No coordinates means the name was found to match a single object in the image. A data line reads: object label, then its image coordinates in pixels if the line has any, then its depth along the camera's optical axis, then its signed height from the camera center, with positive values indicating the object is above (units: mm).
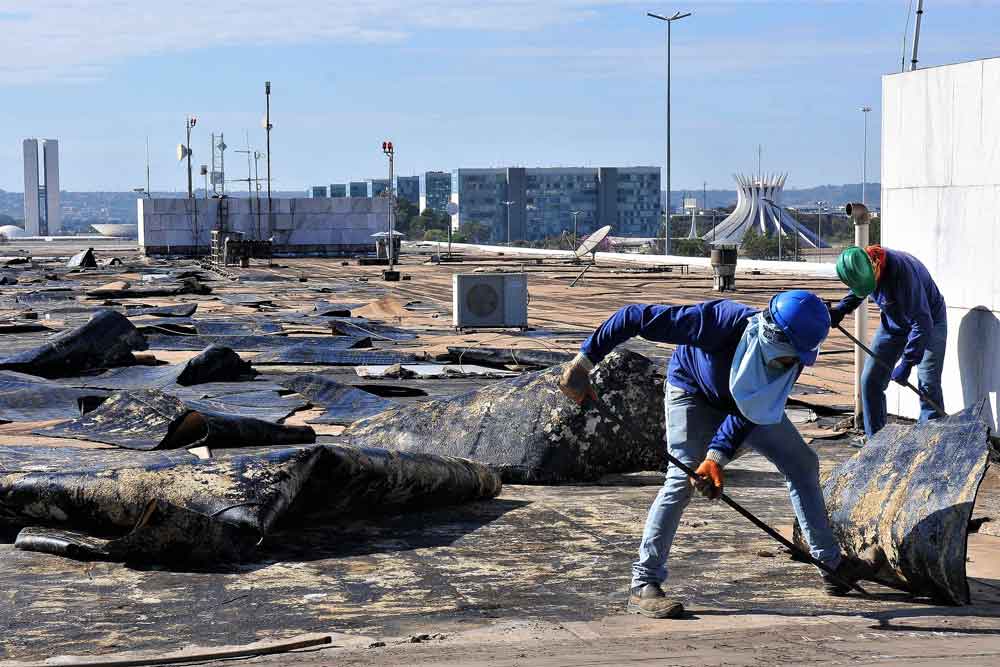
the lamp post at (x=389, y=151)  49250 +2149
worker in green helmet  10141 -746
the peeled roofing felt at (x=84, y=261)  57125 -1794
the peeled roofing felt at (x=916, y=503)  6781 -1433
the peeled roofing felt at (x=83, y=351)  16594 -1580
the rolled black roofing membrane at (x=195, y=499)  7371 -1541
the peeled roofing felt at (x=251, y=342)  20219 -1797
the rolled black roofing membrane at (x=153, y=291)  33944 -1834
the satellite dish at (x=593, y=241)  49156 -958
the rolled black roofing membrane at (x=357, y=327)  22281 -1827
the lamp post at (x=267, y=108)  63875 +4684
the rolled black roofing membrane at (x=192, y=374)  15719 -1741
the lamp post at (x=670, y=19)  67231 +9007
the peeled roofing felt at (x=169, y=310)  27688 -1843
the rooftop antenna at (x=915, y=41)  13062 +1538
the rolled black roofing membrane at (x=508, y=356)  17391 -1735
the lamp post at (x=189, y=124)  88162 +5597
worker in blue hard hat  6191 -794
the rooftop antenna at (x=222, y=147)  96612 +4612
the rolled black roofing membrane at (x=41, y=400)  13270 -1741
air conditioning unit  23453 -1398
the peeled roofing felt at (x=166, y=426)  11023 -1687
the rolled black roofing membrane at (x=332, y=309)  27359 -1869
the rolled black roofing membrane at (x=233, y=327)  23031 -1839
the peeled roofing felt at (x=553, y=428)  10094 -1521
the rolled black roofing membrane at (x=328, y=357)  18156 -1809
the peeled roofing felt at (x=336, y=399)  13320 -1783
